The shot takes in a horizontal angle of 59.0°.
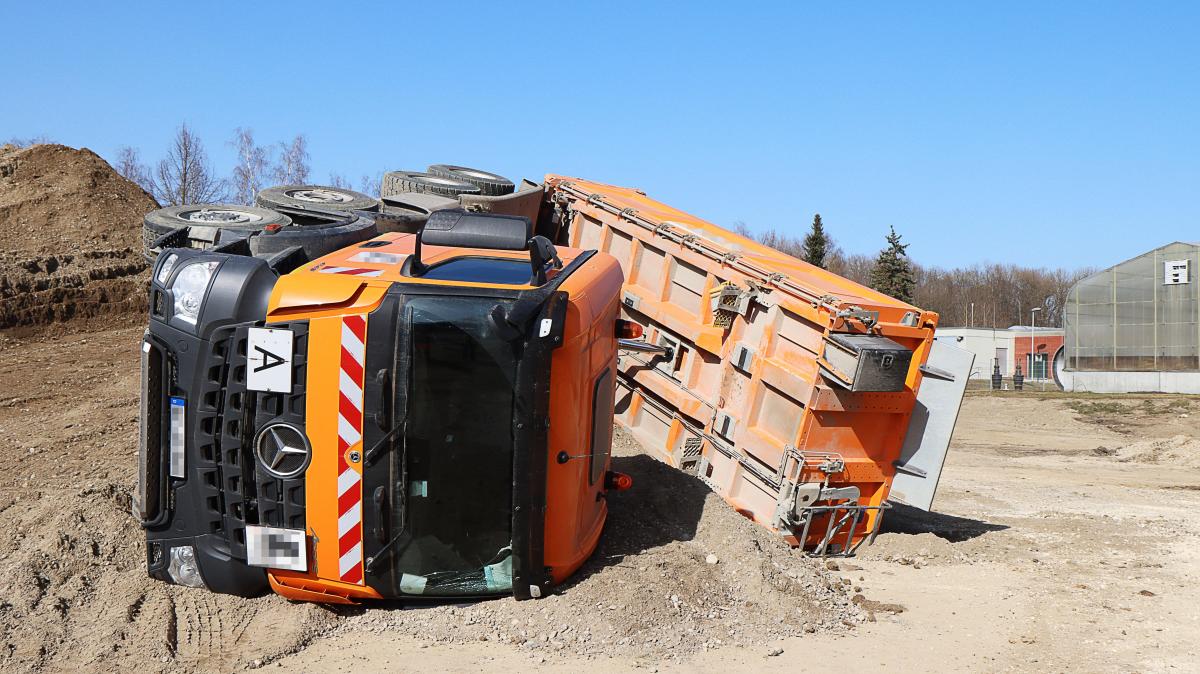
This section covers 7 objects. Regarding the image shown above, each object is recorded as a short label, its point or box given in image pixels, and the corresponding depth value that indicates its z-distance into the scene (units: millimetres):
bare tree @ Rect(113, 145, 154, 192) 38281
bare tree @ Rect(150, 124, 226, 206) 35719
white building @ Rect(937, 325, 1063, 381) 49922
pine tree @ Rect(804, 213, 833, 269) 55125
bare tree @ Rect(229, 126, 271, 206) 40719
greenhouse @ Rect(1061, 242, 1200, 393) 34906
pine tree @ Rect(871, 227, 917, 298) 52844
